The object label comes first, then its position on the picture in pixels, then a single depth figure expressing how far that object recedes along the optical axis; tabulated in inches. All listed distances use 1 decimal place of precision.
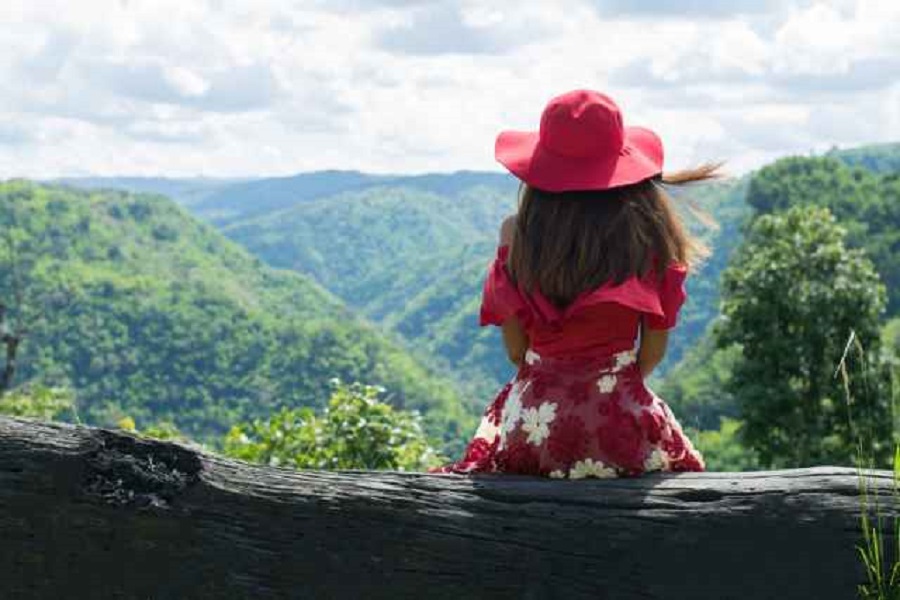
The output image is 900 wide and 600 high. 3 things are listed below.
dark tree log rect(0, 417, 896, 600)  138.0
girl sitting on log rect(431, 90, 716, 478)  159.6
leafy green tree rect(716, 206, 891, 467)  869.2
